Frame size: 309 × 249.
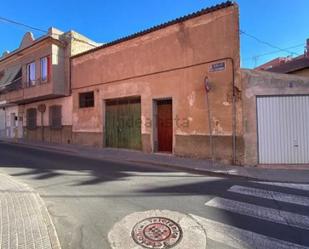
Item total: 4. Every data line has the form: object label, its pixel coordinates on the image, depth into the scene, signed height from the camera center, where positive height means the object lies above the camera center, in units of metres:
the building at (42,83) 13.83 +3.23
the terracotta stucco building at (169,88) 8.14 +1.83
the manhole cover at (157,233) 3.08 -1.54
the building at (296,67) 12.45 +3.47
